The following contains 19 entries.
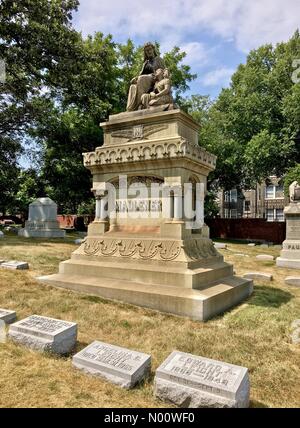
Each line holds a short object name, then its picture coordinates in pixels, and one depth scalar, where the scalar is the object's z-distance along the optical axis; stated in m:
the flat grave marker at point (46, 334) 4.26
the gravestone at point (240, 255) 16.20
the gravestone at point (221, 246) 19.36
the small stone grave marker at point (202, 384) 3.14
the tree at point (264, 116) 26.44
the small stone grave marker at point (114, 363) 3.59
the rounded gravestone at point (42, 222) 20.89
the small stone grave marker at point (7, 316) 5.07
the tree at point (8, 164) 24.38
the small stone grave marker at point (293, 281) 9.53
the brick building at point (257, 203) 46.91
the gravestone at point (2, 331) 4.62
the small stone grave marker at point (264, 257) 15.42
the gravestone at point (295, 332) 5.17
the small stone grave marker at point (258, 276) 9.97
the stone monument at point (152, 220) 6.62
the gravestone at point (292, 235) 14.17
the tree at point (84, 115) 22.33
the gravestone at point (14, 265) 9.11
